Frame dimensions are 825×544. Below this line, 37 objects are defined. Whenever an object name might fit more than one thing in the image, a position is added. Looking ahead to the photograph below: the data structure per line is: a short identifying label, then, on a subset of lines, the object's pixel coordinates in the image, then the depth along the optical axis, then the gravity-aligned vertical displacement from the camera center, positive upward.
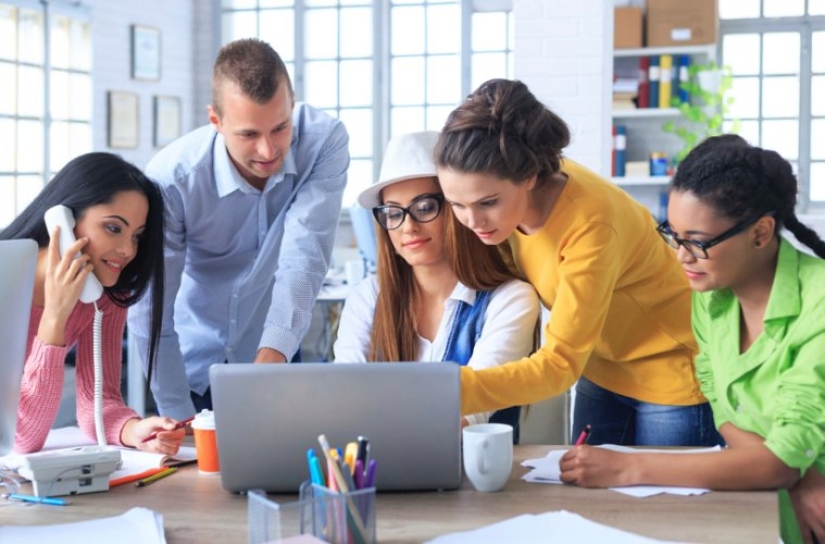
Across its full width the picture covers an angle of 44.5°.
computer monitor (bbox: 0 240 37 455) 1.44 -0.09
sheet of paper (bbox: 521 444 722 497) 1.48 -0.35
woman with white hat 1.95 -0.07
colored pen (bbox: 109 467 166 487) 1.58 -0.36
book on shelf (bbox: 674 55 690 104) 6.47 +1.15
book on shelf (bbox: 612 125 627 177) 6.57 +0.66
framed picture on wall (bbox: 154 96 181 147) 7.41 +1.00
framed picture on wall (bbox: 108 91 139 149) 6.91 +0.92
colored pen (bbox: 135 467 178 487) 1.58 -0.36
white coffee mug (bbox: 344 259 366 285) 5.54 -0.10
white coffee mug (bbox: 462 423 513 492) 1.48 -0.30
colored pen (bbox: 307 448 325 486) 1.27 -0.27
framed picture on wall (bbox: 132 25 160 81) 7.15 +1.44
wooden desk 1.32 -0.36
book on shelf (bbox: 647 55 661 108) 6.49 +1.14
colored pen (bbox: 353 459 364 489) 1.27 -0.28
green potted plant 6.37 +0.97
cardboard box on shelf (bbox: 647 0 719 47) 6.38 +1.49
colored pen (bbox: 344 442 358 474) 1.29 -0.26
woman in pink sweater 1.82 -0.06
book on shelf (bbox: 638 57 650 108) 6.55 +1.12
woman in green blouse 1.49 -0.13
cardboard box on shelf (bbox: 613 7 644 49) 6.48 +1.47
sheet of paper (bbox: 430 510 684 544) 1.28 -0.36
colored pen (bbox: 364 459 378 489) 1.29 -0.28
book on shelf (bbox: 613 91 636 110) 6.52 +1.00
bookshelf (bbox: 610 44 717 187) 6.46 +0.91
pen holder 1.19 -0.32
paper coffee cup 1.62 -0.31
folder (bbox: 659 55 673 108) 6.46 +1.13
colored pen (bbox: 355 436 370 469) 1.29 -0.25
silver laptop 1.42 -0.23
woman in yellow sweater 1.73 -0.02
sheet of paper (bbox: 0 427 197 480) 1.63 -0.36
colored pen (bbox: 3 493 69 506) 1.47 -0.36
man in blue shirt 2.22 +0.07
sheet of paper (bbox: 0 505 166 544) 1.31 -0.37
